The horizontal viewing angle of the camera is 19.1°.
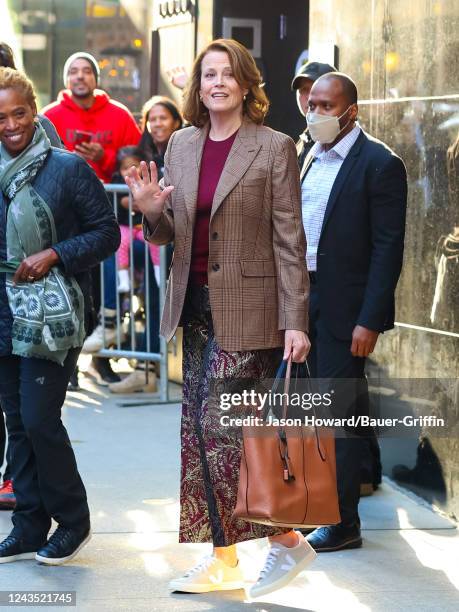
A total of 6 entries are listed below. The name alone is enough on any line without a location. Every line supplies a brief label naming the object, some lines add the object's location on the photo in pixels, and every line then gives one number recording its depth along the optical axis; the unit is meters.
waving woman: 5.18
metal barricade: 9.62
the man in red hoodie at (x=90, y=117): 10.38
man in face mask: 6.01
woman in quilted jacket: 5.50
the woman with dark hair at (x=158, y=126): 9.80
